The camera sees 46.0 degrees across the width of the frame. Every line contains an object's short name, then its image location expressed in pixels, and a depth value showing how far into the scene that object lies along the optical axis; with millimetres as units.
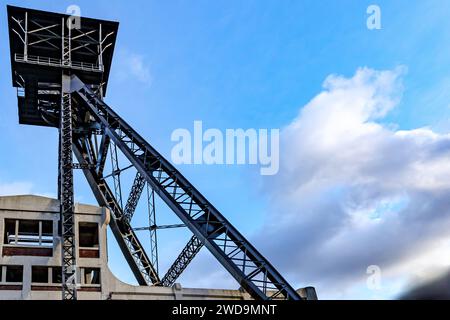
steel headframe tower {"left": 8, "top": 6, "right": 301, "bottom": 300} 27547
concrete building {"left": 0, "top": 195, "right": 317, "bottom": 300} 27688
